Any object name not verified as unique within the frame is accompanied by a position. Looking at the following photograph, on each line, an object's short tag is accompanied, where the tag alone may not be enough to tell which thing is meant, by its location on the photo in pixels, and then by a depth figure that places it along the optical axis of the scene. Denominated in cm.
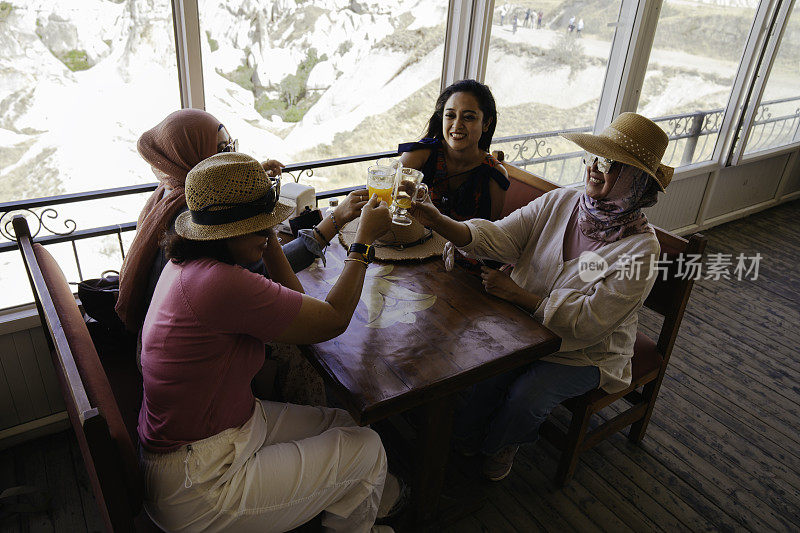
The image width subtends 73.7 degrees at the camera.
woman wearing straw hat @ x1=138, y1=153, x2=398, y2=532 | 122
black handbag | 177
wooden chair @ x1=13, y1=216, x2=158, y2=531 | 104
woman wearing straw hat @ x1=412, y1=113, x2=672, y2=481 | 173
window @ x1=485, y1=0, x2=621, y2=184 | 319
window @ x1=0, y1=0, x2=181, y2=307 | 196
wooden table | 134
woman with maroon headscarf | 171
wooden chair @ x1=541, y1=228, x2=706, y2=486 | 193
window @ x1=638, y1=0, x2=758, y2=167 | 380
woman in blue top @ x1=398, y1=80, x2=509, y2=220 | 235
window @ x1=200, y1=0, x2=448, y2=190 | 237
